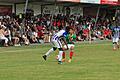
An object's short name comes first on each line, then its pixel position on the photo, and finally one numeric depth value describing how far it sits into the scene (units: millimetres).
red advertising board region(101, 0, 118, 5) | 49406
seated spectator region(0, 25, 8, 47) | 36406
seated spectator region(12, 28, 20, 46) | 37572
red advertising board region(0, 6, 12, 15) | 41338
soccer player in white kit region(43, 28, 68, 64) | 22688
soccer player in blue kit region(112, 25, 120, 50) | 34038
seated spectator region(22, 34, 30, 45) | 38541
